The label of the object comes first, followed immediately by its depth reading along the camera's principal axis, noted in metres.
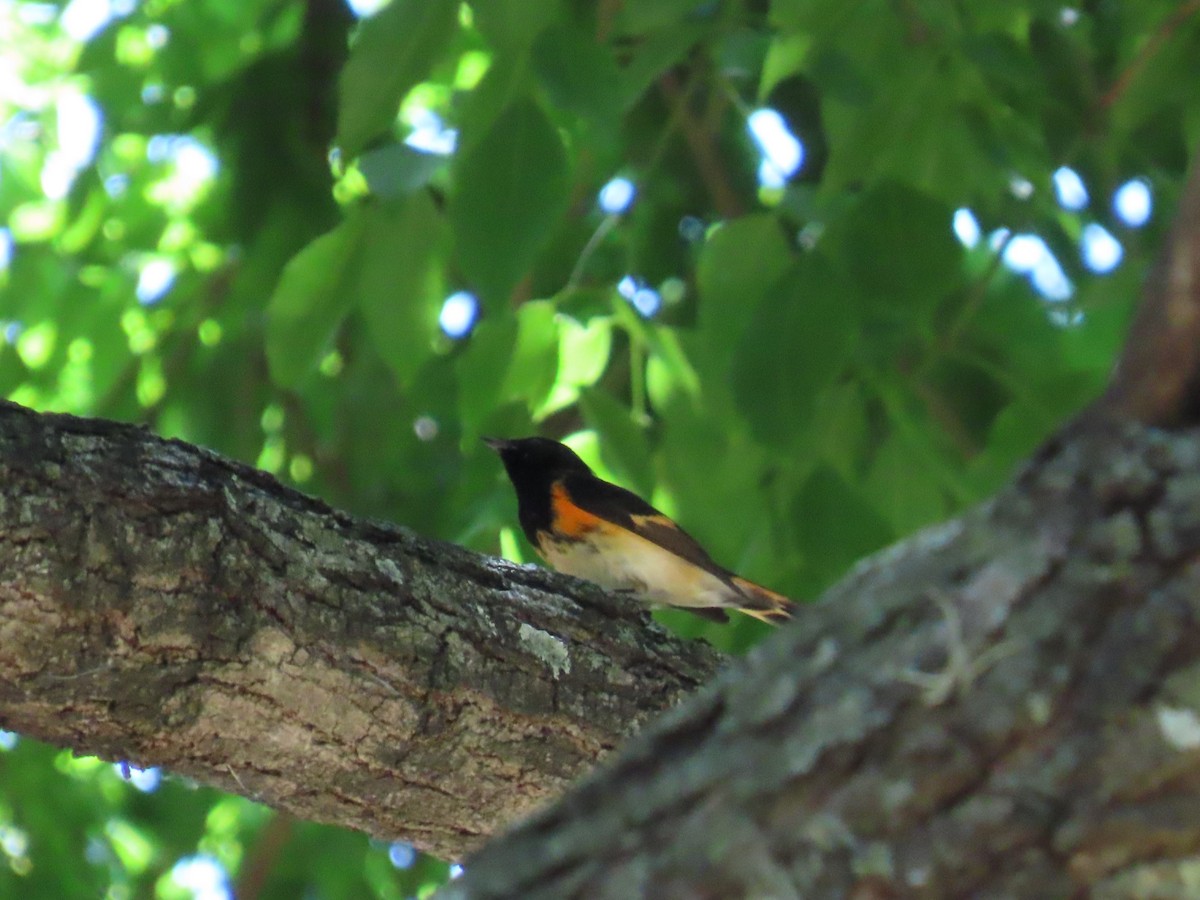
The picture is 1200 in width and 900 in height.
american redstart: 8.56
